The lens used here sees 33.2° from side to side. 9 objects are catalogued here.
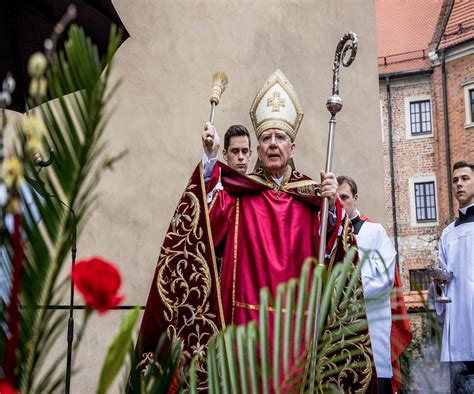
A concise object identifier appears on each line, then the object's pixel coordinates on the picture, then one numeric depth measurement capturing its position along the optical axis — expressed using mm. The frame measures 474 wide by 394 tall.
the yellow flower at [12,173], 753
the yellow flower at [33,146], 774
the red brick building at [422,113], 30453
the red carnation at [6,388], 723
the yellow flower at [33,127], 765
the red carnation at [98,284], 744
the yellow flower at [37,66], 745
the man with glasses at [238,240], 3879
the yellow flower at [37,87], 741
